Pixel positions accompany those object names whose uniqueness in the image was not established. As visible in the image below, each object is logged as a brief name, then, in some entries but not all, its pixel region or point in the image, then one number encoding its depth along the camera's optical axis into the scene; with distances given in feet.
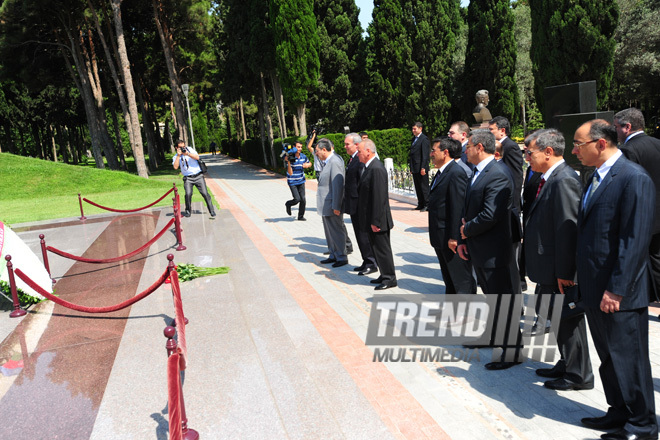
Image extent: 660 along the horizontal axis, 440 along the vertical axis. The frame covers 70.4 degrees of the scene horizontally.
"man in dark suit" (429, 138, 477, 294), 16.51
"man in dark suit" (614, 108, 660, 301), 15.99
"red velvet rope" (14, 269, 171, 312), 16.51
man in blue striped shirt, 38.12
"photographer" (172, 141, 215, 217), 39.42
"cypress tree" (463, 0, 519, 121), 82.17
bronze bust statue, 26.96
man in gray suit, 24.63
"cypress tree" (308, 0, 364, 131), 92.50
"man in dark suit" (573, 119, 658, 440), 9.27
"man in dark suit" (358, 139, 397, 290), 20.20
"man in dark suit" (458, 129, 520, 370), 13.66
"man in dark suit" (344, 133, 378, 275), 22.91
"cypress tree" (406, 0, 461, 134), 86.63
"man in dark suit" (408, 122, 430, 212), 37.91
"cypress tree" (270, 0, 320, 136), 80.23
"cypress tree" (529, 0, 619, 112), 63.72
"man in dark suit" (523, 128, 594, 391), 11.62
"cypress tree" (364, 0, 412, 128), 87.40
